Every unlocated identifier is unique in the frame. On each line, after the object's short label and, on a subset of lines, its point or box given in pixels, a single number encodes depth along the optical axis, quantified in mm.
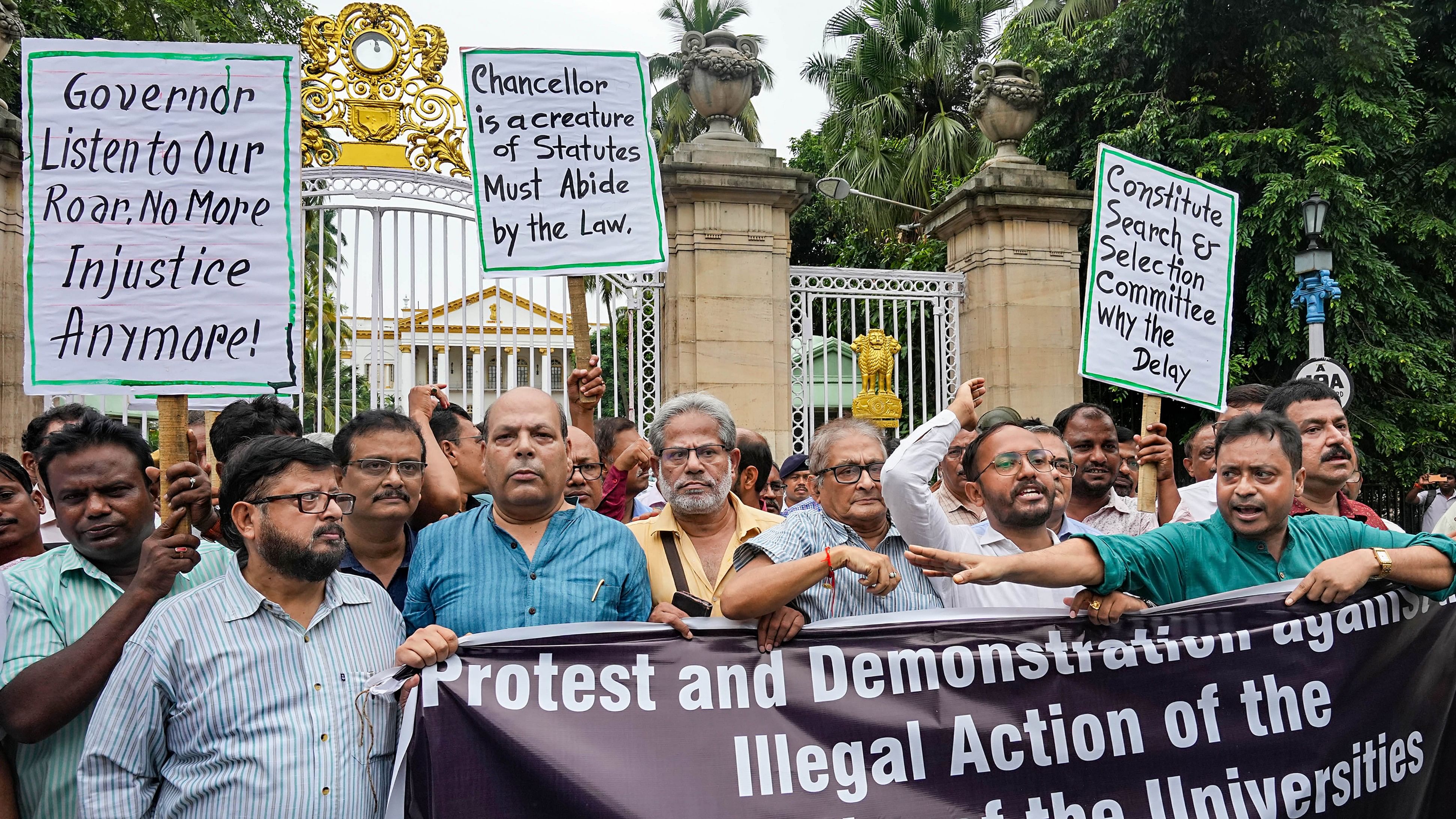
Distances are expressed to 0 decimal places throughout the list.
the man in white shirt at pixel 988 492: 3211
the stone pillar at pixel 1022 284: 9484
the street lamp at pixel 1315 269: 10688
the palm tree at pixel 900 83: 22516
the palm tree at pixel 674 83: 30438
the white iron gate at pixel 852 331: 9281
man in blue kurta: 3131
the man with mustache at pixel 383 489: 3482
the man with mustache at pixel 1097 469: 4805
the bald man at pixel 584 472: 4555
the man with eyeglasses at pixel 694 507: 3527
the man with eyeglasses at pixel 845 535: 3178
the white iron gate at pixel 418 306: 7914
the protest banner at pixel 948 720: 2857
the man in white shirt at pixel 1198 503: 4512
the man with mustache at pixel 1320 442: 4223
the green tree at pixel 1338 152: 12672
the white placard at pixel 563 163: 4953
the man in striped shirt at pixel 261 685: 2555
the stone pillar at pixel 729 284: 8758
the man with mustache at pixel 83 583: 2662
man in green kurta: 3131
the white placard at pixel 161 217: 3475
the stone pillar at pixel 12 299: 7676
